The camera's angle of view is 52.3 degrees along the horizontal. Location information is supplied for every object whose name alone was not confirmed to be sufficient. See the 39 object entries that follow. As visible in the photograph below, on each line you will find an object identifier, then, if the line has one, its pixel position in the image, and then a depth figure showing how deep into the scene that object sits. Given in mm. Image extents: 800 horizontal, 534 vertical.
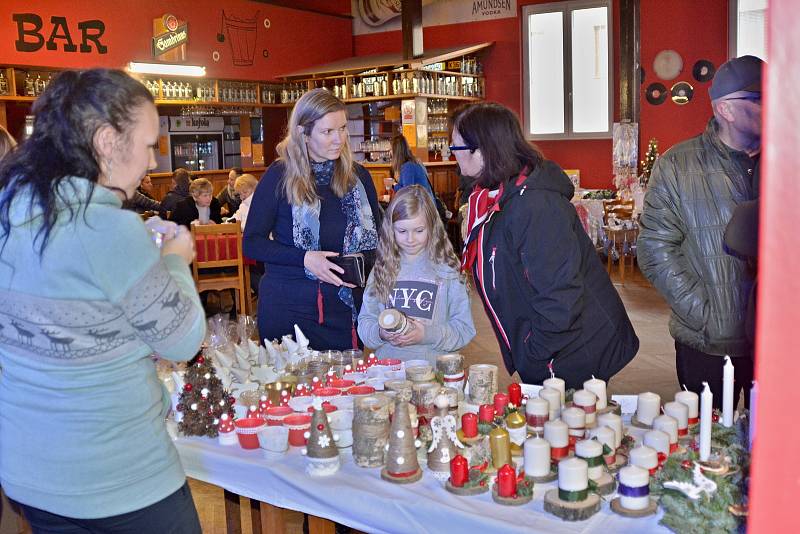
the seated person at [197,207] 7836
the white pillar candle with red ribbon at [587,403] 1988
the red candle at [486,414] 2057
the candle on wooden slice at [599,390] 2062
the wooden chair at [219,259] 6961
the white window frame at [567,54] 12000
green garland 1479
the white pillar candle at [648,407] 2041
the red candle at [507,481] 1702
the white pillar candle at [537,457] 1764
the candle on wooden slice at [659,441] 1817
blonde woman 2945
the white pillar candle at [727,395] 1675
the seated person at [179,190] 8883
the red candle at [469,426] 1981
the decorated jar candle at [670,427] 1854
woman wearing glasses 2303
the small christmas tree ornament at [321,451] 1940
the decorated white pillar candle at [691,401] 1987
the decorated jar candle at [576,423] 1909
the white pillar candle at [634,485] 1613
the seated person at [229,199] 9141
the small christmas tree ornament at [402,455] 1852
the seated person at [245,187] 7891
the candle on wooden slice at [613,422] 1885
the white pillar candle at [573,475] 1618
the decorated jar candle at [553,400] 2045
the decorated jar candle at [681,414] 1934
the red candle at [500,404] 2129
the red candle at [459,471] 1780
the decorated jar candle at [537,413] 1996
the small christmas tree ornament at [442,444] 1861
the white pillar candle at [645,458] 1703
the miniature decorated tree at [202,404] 2217
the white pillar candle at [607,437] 1829
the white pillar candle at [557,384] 2092
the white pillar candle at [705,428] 1632
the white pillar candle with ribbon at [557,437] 1829
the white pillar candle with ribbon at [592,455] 1717
